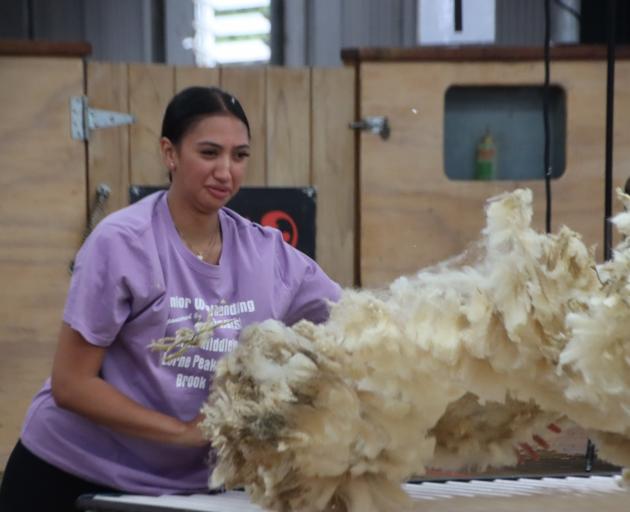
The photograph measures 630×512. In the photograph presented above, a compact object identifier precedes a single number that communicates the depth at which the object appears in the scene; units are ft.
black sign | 21.49
